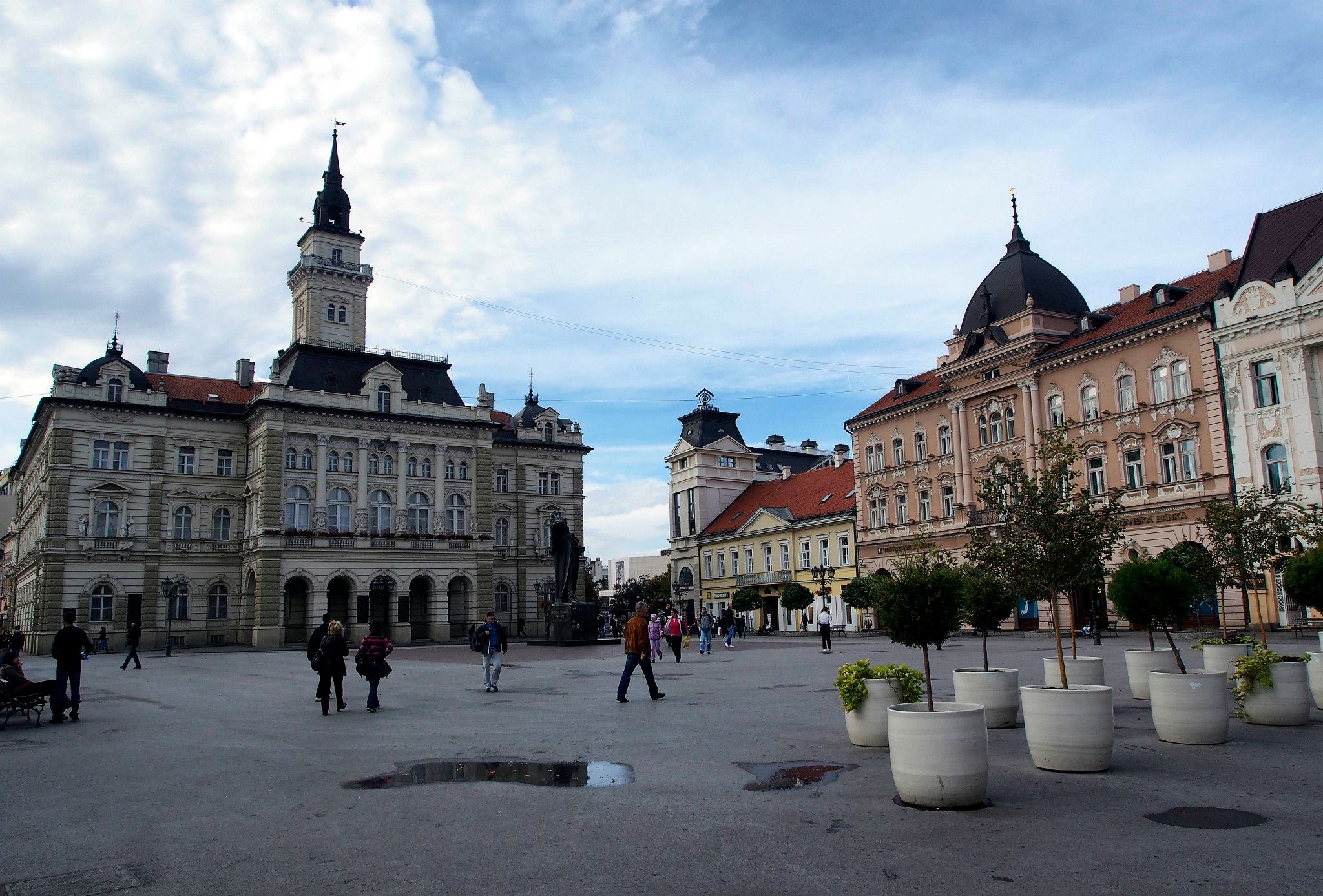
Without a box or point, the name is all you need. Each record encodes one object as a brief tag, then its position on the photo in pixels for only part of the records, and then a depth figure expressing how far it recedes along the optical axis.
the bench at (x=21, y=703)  15.16
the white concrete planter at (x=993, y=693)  12.37
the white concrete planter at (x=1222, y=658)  13.43
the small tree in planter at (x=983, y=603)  14.16
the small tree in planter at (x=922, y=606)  10.67
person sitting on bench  15.34
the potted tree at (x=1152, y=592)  13.35
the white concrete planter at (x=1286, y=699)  11.69
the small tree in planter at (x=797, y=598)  56.09
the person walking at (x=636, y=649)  16.98
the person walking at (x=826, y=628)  32.28
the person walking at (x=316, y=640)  17.12
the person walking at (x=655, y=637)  28.41
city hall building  54.59
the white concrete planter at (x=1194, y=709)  10.50
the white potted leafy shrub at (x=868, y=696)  10.98
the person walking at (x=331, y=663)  16.34
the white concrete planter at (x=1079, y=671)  12.66
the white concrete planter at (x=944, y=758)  7.84
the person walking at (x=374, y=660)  16.69
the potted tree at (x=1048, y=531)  11.69
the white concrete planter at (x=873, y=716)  11.08
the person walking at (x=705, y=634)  33.16
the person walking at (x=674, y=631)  28.50
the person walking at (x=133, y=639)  32.12
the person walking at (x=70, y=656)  15.80
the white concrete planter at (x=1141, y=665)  14.26
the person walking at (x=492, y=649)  20.25
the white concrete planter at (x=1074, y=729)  9.11
